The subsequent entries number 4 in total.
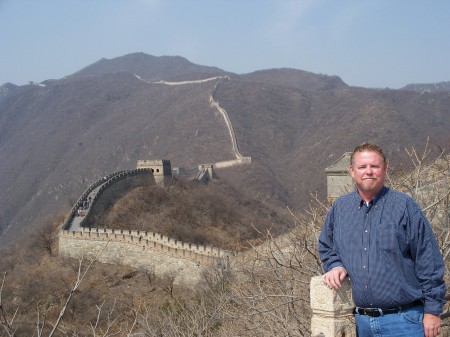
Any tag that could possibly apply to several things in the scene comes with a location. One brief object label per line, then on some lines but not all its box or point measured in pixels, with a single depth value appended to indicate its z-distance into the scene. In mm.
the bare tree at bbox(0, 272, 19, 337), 5840
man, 3910
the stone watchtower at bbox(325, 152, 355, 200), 20938
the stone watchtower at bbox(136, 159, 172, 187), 42594
